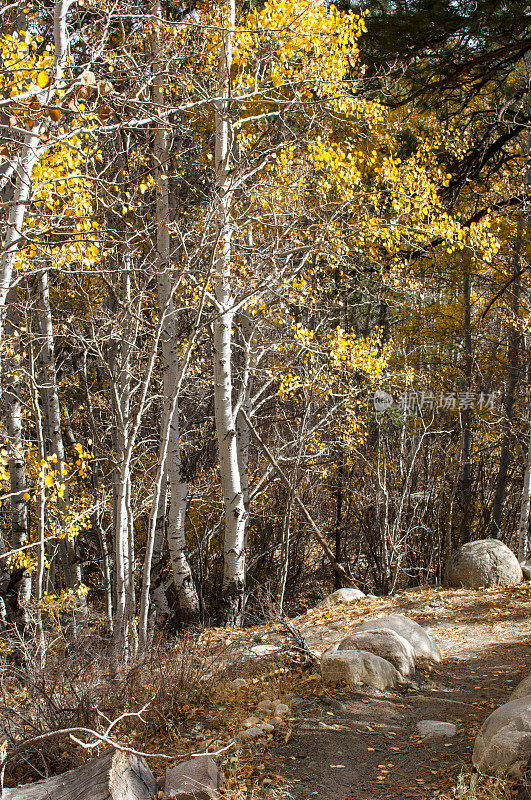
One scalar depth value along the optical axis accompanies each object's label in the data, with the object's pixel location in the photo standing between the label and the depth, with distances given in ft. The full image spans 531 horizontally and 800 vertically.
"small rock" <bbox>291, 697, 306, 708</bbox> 14.34
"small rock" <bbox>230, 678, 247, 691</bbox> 15.75
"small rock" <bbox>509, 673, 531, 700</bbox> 13.25
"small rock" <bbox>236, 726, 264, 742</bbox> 12.55
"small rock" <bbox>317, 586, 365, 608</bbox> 28.07
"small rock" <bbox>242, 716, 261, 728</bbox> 13.14
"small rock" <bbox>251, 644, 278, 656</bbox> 17.37
